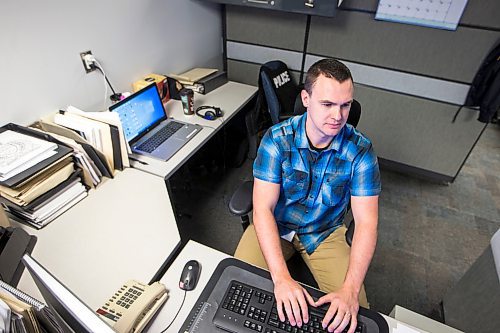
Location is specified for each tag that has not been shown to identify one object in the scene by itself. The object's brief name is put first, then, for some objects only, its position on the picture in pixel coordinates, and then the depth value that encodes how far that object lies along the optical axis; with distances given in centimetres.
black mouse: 93
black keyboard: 84
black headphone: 194
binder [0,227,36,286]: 95
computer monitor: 52
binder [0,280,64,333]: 58
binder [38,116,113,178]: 134
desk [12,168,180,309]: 98
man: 110
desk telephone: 80
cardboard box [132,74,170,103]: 194
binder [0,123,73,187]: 109
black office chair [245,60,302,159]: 219
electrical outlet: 160
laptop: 161
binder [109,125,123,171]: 137
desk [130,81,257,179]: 152
